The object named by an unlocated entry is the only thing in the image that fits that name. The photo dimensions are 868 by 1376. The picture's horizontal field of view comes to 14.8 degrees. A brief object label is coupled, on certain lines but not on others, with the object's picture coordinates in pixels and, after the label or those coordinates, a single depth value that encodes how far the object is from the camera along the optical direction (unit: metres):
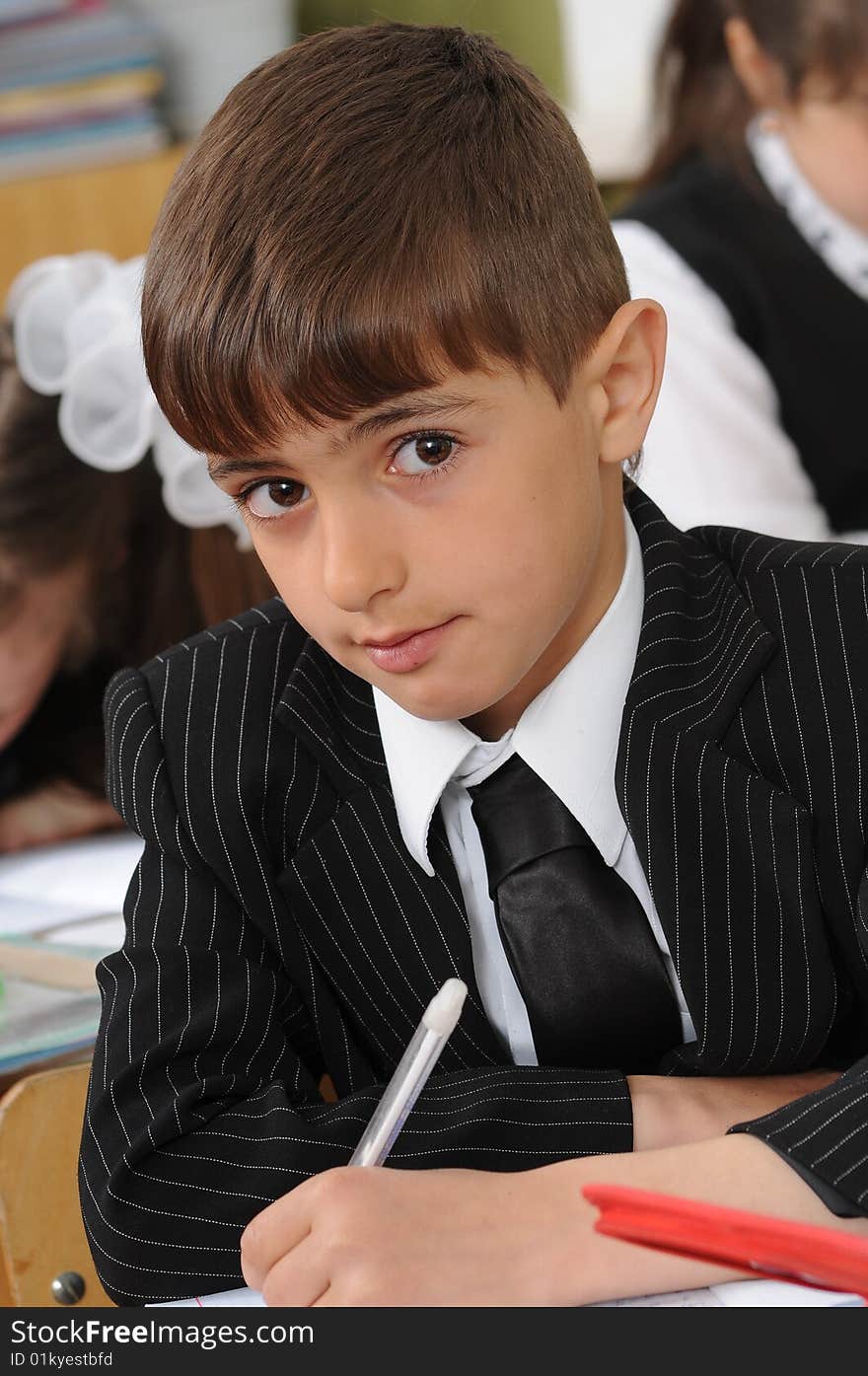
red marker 0.90
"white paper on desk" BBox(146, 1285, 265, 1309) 1.05
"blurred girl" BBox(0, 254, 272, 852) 1.60
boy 1.04
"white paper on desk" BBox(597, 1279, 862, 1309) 0.97
